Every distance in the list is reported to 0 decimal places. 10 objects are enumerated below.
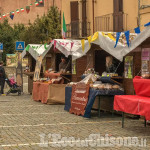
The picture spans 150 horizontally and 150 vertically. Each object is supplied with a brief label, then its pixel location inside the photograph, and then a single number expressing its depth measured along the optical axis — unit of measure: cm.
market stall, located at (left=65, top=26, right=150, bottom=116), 1117
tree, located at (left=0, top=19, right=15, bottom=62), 5606
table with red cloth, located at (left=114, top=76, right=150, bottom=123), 901
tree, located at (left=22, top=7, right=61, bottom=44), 4407
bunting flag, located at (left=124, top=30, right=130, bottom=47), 1087
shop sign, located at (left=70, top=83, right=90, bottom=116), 1235
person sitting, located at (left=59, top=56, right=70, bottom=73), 1770
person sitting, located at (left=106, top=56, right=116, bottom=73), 1357
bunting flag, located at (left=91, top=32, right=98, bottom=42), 1274
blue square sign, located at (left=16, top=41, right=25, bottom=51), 2365
